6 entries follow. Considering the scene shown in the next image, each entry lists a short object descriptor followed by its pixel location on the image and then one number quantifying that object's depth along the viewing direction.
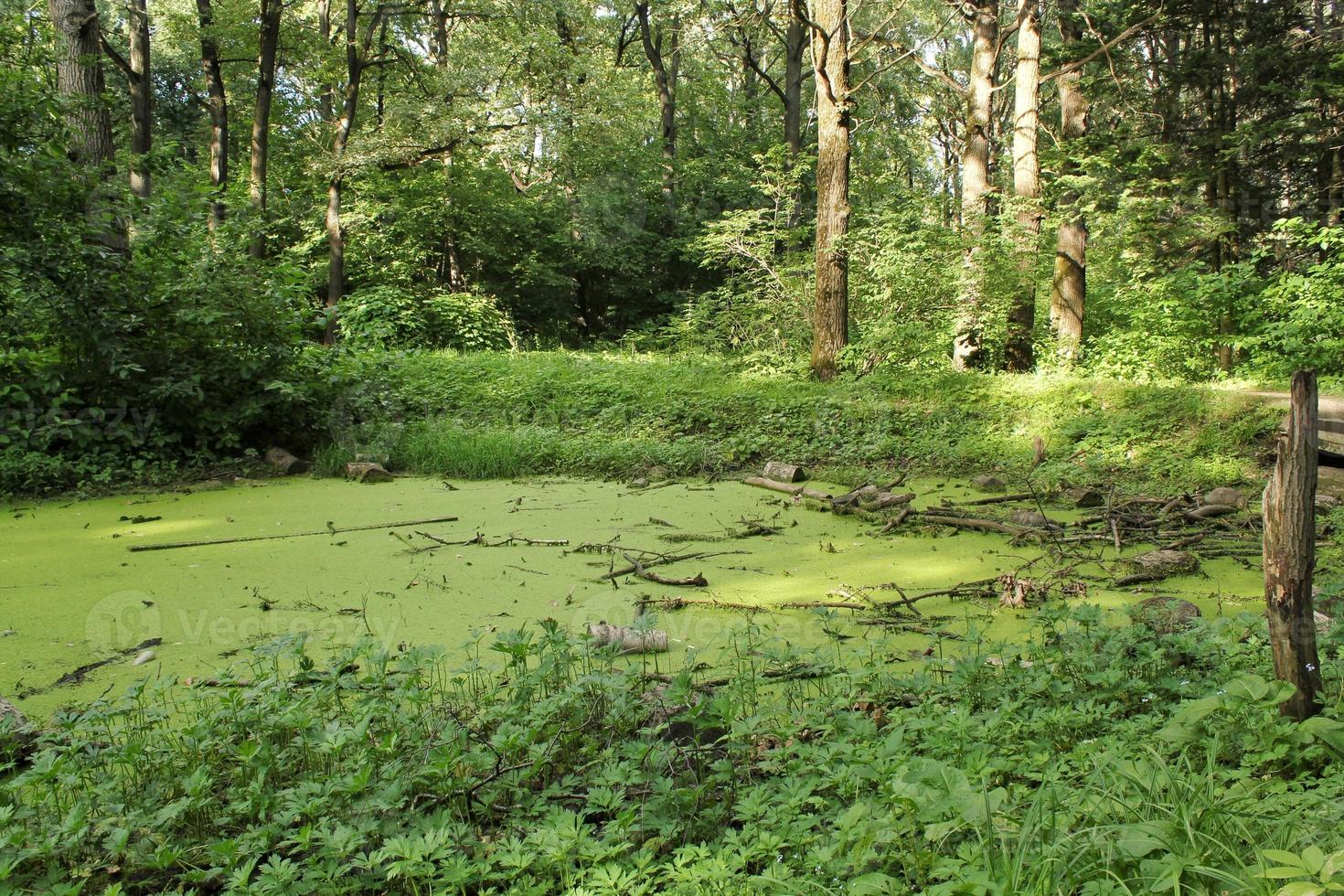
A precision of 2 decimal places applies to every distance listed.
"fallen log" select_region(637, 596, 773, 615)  3.26
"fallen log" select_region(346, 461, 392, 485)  6.05
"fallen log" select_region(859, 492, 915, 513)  4.75
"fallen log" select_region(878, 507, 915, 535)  4.43
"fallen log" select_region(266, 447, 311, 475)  6.25
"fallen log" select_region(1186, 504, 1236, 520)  4.43
